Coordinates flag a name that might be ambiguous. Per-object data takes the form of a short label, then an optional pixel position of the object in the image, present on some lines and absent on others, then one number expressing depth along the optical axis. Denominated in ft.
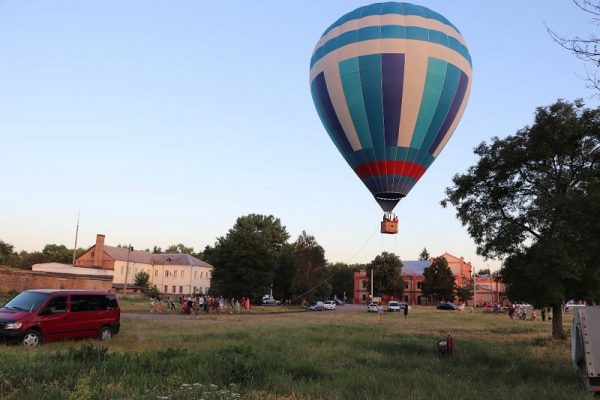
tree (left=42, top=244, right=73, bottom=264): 408.46
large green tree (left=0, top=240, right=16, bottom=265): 363.27
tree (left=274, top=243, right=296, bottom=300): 274.36
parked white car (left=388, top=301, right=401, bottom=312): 239.50
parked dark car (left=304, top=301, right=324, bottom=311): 220.64
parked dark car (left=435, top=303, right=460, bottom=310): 262.61
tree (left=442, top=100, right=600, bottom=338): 73.67
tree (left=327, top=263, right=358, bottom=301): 440.45
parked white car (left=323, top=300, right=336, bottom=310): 228.10
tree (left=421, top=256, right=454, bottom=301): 329.31
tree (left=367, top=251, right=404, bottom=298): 338.34
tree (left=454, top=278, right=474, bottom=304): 330.75
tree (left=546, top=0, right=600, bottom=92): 30.99
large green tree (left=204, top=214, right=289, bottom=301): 192.85
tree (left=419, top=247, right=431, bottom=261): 591.08
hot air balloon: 83.30
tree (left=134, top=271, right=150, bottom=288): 329.64
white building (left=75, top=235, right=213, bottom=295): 357.20
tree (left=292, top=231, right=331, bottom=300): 253.44
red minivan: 53.26
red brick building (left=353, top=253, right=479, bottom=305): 383.65
